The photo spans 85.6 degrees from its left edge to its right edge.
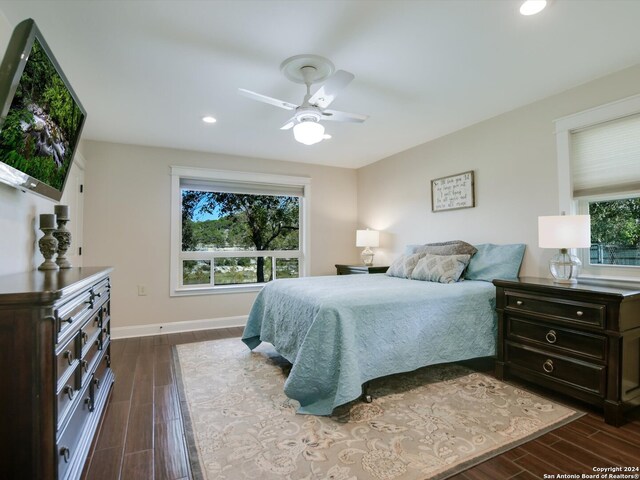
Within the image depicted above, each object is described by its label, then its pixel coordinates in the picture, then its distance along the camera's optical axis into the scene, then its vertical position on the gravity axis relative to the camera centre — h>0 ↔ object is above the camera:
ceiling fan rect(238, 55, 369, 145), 2.19 +0.97
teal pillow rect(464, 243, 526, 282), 3.07 -0.19
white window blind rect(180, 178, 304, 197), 4.53 +0.78
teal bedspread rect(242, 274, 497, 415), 2.21 -0.63
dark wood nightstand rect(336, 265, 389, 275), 4.58 -0.36
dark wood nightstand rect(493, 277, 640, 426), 2.06 -0.65
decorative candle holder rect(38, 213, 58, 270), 2.24 +0.01
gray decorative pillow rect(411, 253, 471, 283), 3.16 -0.25
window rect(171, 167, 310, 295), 4.51 +0.19
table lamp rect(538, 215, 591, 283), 2.39 +0.02
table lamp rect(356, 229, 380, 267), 4.85 +0.03
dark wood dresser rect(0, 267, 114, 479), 1.21 -0.50
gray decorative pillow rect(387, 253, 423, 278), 3.54 -0.25
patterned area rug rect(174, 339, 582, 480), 1.69 -1.09
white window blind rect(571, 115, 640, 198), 2.48 +0.64
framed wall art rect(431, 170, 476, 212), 3.65 +0.55
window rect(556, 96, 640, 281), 2.50 +0.48
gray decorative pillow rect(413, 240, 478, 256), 3.42 -0.06
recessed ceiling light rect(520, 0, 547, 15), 1.77 +1.23
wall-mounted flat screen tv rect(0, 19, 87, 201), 1.54 +0.68
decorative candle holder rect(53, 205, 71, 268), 2.49 +0.08
